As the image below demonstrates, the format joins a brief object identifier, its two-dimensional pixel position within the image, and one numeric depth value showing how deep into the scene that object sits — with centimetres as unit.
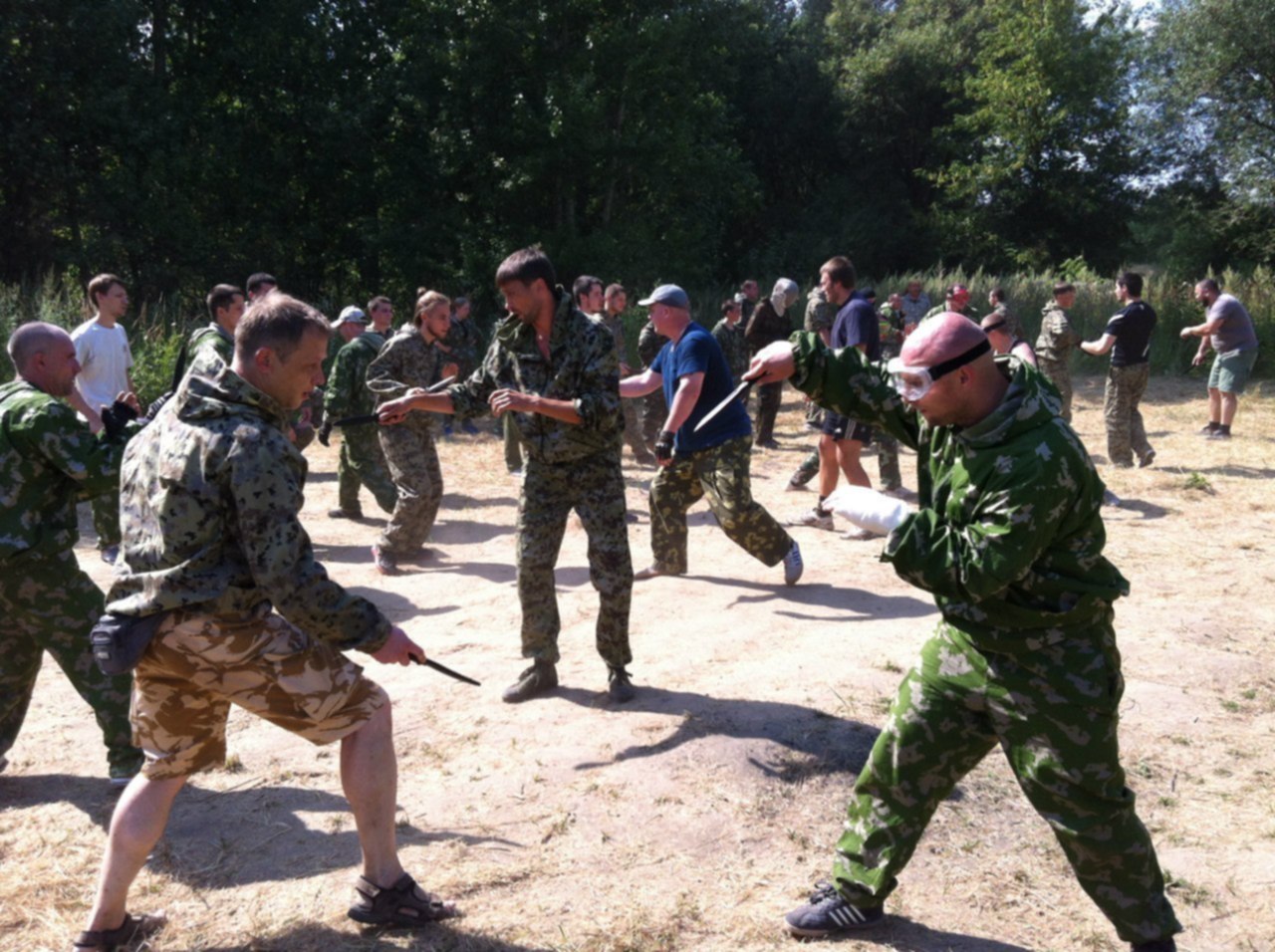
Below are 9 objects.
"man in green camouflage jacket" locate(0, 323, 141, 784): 428
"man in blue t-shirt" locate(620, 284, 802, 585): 712
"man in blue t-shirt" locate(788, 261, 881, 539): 867
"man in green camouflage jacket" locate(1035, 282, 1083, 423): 1212
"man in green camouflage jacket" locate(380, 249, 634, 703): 509
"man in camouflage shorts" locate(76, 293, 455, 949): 305
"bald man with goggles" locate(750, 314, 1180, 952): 303
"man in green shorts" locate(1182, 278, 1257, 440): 1353
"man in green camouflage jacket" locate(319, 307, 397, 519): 949
